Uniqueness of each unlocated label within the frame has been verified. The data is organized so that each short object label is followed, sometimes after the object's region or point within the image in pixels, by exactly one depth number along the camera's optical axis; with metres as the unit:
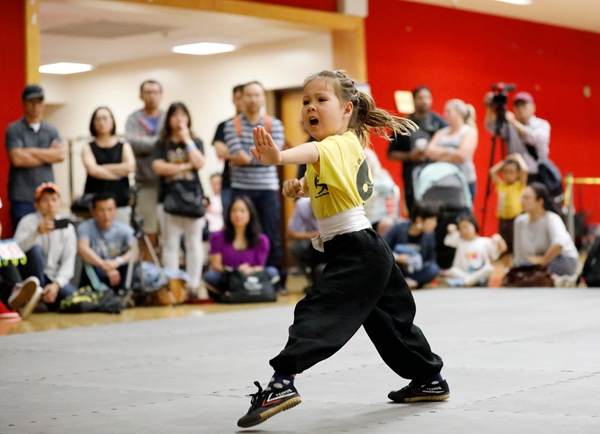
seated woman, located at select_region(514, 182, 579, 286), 12.80
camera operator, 15.01
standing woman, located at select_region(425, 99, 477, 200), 14.02
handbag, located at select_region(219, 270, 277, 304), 12.15
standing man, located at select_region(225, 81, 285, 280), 12.63
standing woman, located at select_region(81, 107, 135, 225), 12.21
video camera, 14.42
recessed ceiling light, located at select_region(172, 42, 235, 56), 21.48
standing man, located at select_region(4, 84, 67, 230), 11.78
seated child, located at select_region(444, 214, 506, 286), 13.51
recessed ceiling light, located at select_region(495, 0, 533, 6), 19.33
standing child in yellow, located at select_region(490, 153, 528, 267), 14.85
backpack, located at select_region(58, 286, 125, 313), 11.25
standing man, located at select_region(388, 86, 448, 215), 14.79
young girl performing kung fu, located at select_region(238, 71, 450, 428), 4.66
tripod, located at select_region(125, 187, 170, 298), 11.71
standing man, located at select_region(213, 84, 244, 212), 12.85
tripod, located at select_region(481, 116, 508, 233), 14.43
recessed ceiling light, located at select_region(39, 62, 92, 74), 24.68
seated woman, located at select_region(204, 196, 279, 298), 12.36
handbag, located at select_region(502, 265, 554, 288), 12.83
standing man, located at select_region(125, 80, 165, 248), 12.95
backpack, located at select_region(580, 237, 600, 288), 12.34
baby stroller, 14.05
